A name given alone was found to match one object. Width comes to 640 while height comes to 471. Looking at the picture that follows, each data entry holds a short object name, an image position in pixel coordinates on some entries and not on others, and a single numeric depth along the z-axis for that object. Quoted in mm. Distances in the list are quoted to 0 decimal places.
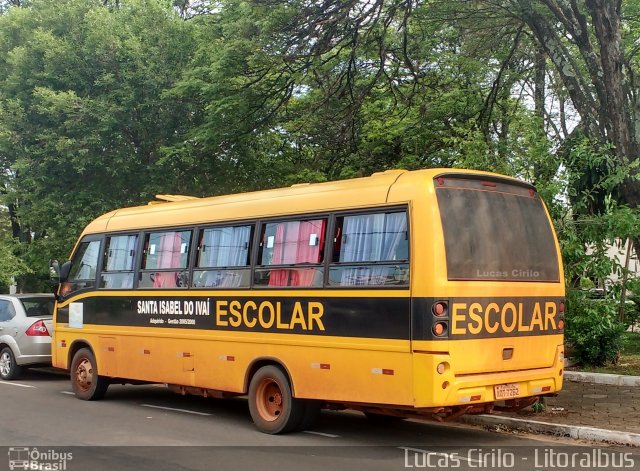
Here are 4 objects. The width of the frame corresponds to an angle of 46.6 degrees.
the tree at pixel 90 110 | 18094
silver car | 14523
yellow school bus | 7637
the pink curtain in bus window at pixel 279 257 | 9188
